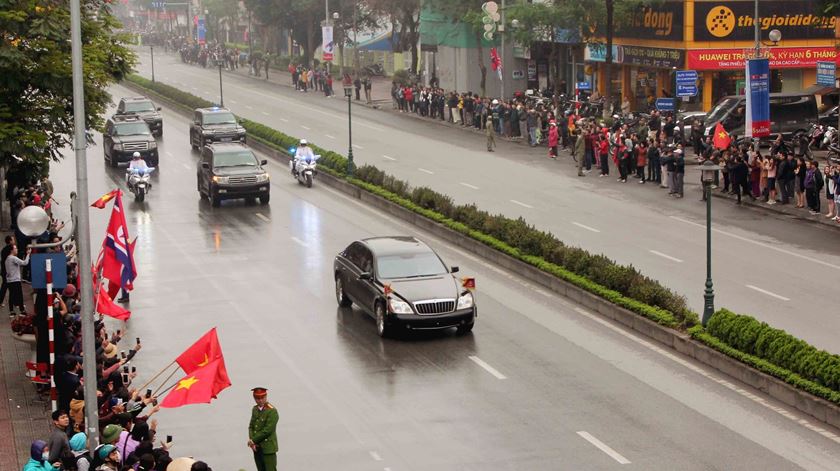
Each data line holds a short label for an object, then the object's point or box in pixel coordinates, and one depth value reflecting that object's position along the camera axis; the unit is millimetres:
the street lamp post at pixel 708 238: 25078
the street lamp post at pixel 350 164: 47688
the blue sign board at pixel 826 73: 51250
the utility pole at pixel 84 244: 17141
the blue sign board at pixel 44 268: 19547
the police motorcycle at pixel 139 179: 44906
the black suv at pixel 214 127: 57719
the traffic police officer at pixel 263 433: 17891
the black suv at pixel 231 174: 43688
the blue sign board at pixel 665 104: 54678
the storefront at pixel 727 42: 62469
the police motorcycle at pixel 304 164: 48219
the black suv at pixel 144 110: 63750
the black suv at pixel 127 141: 52969
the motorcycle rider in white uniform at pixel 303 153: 48344
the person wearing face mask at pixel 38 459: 15953
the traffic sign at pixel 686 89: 52156
